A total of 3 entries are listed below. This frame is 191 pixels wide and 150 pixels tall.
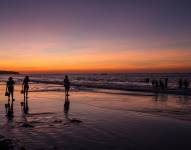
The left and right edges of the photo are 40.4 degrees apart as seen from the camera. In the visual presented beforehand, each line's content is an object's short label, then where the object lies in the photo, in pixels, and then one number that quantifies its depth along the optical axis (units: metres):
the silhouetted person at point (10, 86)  19.78
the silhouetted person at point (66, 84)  26.03
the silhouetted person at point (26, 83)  23.13
